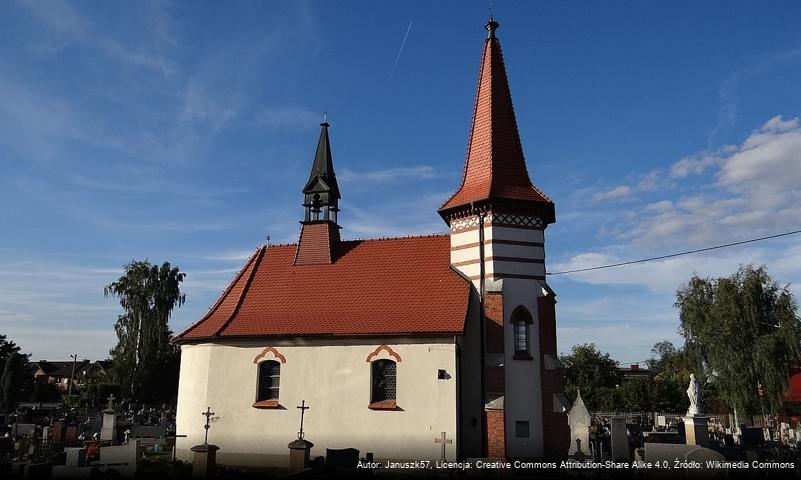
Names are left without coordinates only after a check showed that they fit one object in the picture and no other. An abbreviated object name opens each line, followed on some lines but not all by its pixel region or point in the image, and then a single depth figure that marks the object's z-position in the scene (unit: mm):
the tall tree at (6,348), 64200
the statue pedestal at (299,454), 18484
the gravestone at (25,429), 29625
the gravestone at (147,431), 29577
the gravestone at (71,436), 27219
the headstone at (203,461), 18062
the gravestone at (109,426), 27859
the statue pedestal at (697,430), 22312
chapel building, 21188
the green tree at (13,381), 58312
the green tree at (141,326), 47750
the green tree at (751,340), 33062
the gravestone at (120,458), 18438
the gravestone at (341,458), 17922
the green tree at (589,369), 67812
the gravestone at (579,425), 20250
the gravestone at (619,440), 19973
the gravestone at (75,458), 18953
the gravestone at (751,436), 27470
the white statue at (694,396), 23114
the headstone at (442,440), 20247
